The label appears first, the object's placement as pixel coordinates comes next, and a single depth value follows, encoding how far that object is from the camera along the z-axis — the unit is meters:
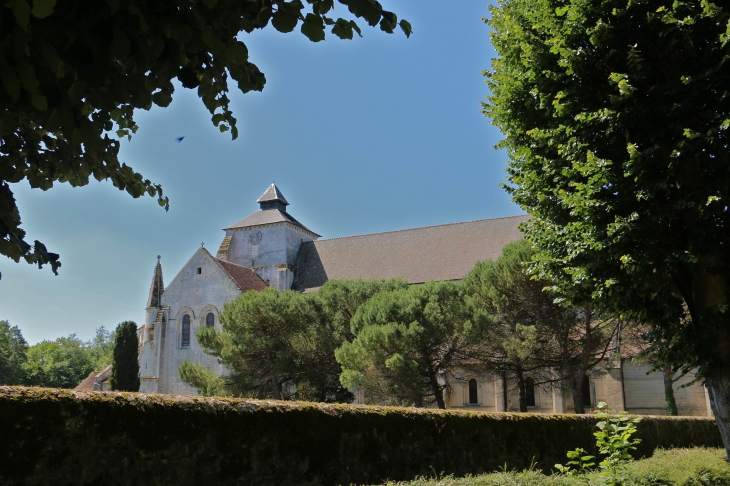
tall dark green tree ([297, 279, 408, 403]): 29.05
